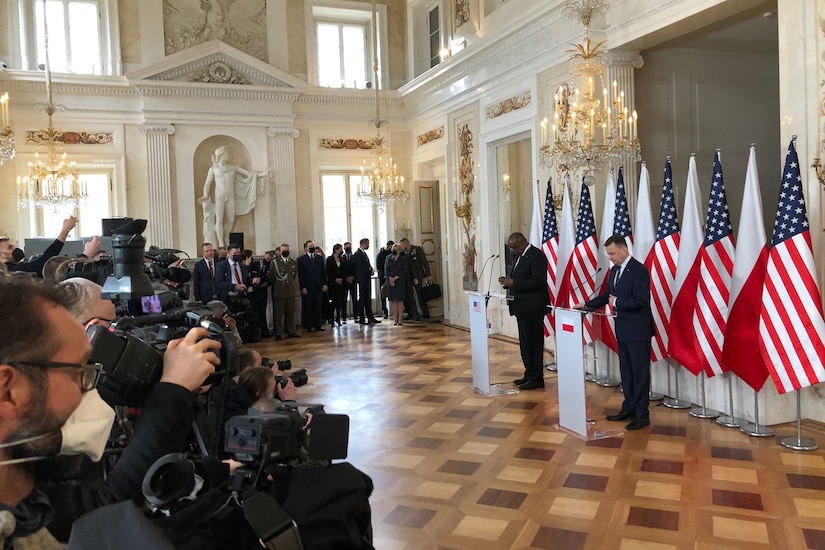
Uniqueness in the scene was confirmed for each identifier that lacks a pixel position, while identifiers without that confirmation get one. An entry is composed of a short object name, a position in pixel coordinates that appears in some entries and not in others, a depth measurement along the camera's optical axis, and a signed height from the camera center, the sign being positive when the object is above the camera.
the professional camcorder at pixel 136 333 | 1.36 -0.21
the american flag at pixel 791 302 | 4.77 -0.52
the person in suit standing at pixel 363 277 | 12.42 -0.57
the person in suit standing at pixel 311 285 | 11.83 -0.65
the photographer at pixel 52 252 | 3.92 +0.04
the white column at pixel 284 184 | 12.77 +1.27
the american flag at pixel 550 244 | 7.61 -0.05
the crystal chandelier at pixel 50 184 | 10.27 +1.18
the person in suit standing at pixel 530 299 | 6.79 -0.60
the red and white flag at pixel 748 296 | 5.13 -0.49
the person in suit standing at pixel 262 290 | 11.10 -0.68
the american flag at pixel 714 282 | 5.45 -0.40
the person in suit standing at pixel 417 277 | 12.38 -0.60
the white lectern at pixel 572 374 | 5.22 -1.09
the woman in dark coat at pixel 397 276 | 12.10 -0.57
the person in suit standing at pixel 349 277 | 12.40 -0.56
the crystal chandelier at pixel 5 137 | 6.80 +1.28
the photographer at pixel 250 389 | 2.92 -0.62
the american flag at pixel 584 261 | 6.96 -0.23
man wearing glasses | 1.06 -0.25
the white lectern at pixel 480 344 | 6.77 -1.05
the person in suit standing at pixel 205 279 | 10.12 -0.41
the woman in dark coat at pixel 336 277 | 12.29 -0.54
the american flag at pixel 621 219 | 6.50 +0.19
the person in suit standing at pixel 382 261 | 12.81 -0.29
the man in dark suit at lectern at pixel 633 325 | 5.44 -0.73
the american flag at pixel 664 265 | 6.04 -0.26
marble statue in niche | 12.26 +1.06
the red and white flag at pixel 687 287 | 5.76 -0.45
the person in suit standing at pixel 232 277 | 9.85 -0.40
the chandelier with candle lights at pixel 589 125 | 6.54 +1.15
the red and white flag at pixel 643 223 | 6.36 +0.13
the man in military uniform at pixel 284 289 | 11.44 -0.68
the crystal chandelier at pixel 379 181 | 11.77 +1.18
